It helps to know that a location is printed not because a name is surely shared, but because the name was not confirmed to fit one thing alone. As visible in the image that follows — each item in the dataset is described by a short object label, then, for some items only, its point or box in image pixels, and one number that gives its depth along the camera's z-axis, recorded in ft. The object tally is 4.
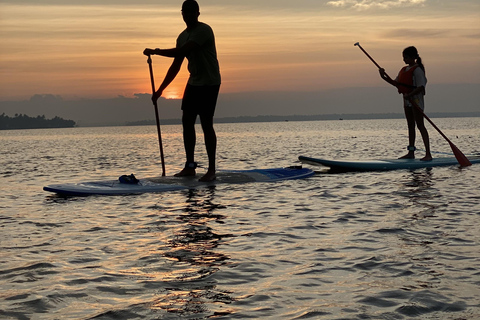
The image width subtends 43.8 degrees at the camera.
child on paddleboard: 40.11
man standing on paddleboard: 29.66
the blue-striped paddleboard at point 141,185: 28.66
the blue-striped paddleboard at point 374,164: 41.60
